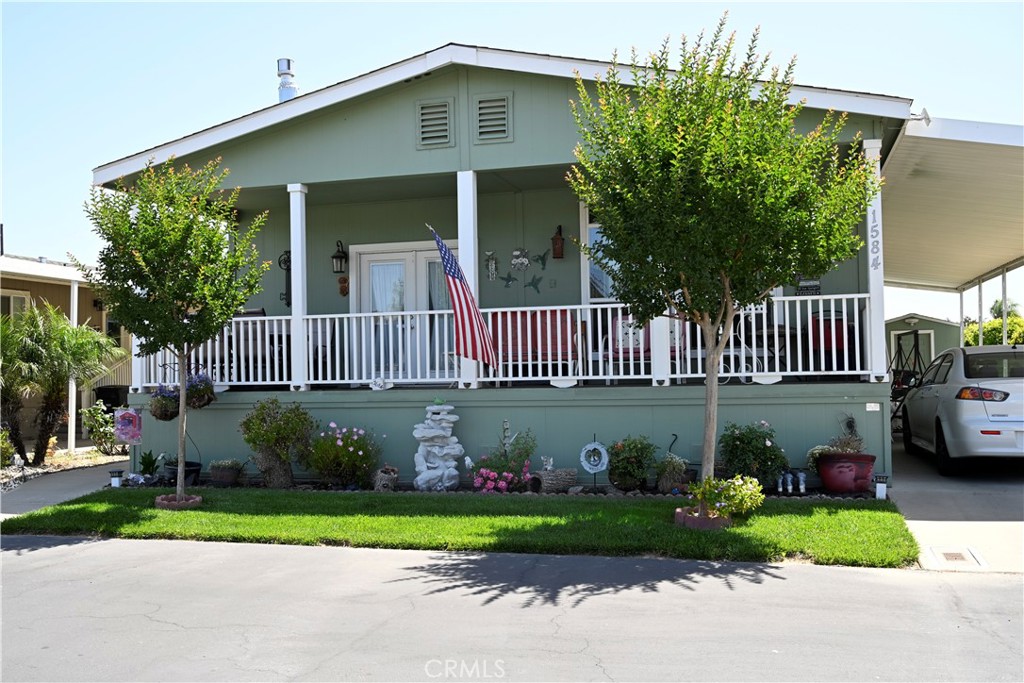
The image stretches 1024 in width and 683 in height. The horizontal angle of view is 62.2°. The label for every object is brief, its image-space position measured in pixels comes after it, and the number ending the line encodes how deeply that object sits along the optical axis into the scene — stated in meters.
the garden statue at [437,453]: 9.84
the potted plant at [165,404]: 10.45
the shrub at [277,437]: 10.01
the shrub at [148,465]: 10.84
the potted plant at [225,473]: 10.48
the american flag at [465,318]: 9.16
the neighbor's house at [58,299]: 15.61
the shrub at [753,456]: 8.91
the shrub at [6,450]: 12.14
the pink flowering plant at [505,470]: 9.51
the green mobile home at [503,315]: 9.59
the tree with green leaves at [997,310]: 42.17
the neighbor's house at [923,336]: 22.14
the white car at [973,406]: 8.74
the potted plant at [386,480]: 9.87
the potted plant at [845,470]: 8.78
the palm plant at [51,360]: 12.75
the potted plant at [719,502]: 7.35
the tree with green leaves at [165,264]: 8.55
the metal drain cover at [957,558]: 6.41
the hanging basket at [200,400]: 10.55
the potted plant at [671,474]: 9.13
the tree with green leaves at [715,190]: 6.88
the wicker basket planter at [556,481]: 9.47
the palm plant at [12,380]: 12.45
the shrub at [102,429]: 14.62
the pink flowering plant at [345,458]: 9.89
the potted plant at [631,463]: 9.16
